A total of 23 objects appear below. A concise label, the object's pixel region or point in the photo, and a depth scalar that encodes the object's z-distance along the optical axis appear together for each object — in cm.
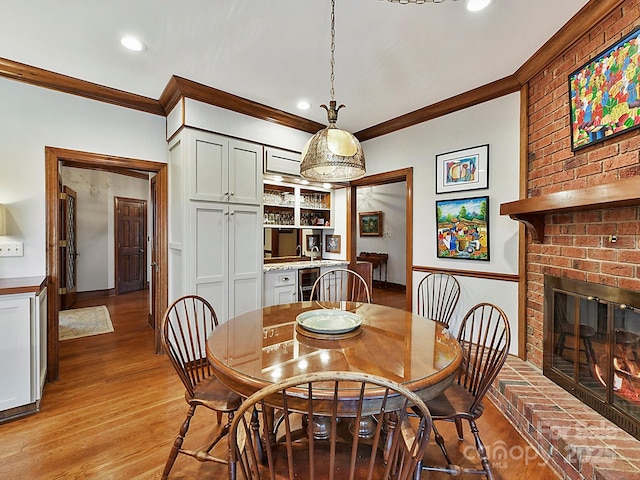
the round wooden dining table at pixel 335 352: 119
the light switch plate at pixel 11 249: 249
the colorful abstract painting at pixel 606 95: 167
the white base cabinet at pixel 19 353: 207
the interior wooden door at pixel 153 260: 385
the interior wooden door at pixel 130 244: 634
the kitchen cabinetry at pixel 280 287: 352
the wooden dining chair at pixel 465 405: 146
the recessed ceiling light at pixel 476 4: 180
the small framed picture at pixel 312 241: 461
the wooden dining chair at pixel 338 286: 409
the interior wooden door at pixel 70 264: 469
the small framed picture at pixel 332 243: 459
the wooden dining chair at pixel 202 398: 153
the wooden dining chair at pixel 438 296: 314
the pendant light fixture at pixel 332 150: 175
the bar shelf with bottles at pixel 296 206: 404
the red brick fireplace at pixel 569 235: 160
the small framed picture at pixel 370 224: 766
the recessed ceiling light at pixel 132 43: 216
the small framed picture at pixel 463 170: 292
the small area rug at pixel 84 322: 387
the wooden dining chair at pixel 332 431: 85
